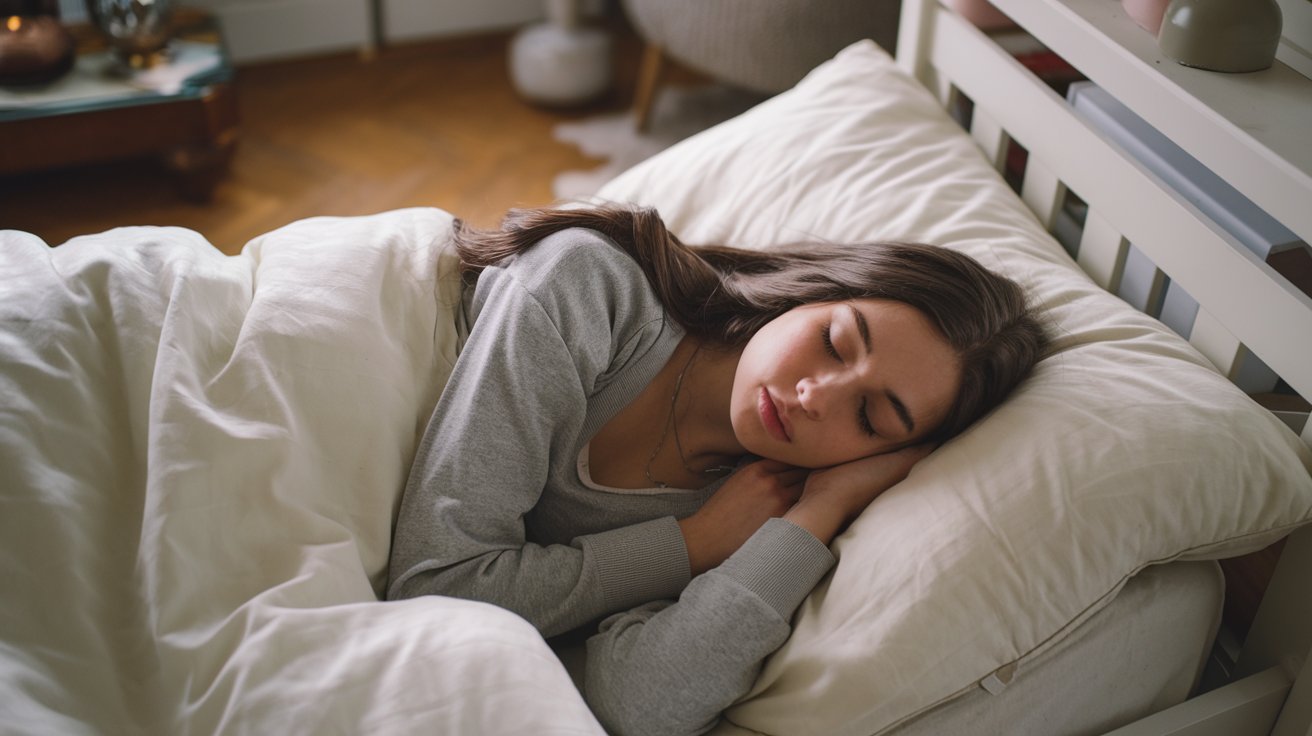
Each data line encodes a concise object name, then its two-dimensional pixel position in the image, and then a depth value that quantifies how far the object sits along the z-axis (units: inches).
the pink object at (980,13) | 61.2
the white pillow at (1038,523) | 35.9
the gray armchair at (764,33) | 87.2
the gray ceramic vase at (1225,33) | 40.9
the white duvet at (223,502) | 31.8
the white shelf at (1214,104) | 36.8
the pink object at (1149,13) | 46.0
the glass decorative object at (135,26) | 84.8
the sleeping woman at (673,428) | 38.5
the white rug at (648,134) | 96.7
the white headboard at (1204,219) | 37.9
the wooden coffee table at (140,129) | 82.6
